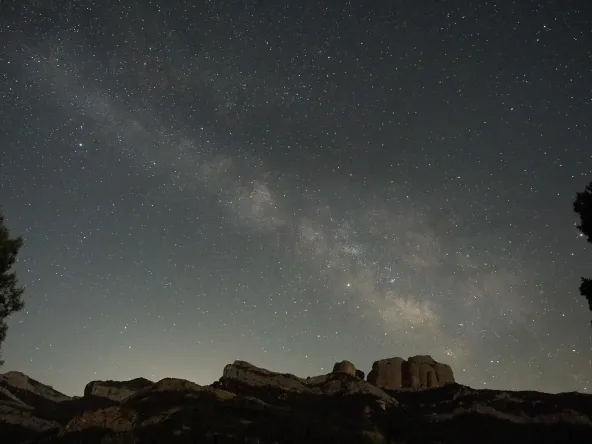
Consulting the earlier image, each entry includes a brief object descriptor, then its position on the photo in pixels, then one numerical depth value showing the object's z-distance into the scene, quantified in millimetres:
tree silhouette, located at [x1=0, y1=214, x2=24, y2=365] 31047
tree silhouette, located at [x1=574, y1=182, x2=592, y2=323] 25636
